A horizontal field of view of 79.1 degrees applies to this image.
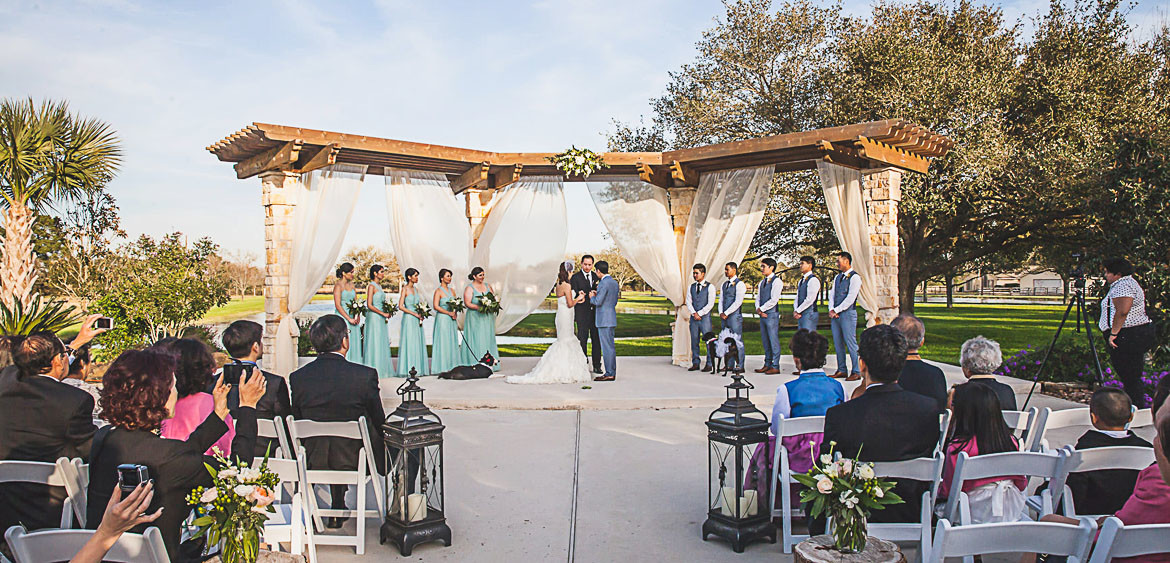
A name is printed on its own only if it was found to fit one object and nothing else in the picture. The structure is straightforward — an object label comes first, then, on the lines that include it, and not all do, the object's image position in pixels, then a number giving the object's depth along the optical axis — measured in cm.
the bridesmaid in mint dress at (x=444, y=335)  956
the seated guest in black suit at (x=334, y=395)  376
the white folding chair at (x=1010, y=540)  207
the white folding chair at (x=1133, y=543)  202
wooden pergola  827
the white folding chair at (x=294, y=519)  323
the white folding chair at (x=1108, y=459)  289
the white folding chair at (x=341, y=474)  356
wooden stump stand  252
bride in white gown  889
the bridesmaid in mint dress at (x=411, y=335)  939
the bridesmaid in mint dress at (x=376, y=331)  928
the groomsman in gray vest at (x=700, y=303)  972
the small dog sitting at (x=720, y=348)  905
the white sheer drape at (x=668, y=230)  1020
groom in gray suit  904
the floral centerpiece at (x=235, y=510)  226
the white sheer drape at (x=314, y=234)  893
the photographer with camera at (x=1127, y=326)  640
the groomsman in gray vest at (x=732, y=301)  928
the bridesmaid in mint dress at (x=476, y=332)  978
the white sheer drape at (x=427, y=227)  994
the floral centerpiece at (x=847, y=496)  251
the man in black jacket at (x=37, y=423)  286
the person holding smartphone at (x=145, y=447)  232
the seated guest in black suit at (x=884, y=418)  308
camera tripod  631
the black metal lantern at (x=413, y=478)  365
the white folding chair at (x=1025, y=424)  367
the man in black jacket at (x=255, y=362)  379
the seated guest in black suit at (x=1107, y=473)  301
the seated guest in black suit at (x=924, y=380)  389
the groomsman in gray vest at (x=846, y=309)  865
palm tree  1095
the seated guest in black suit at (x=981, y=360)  346
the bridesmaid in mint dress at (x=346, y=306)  927
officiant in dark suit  955
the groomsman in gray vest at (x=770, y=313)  933
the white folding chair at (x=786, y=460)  349
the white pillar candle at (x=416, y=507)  373
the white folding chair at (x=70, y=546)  189
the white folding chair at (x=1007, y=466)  291
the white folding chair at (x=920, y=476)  303
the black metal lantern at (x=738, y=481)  364
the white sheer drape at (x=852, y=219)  896
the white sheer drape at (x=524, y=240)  1043
